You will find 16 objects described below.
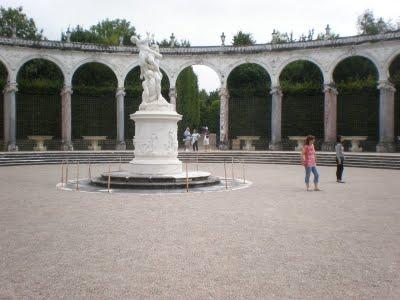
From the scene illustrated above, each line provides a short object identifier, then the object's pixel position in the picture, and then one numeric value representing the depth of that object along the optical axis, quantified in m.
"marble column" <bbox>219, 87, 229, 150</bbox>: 32.72
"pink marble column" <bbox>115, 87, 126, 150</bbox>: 32.50
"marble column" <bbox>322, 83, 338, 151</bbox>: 30.17
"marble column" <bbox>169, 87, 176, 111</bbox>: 32.62
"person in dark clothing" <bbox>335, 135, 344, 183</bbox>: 14.72
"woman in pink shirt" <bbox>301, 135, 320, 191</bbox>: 12.54
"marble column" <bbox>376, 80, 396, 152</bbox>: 27.76
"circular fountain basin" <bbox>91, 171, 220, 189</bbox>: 12.65
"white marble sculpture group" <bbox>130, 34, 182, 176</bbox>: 14.37
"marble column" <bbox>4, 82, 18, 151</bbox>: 29.80
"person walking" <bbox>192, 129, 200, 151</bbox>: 29.06
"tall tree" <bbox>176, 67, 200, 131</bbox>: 50.50
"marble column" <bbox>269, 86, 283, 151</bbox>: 31.39
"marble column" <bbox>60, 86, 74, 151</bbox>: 31.28
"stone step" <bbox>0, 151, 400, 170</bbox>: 22.33
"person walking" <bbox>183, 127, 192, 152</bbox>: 29.91
